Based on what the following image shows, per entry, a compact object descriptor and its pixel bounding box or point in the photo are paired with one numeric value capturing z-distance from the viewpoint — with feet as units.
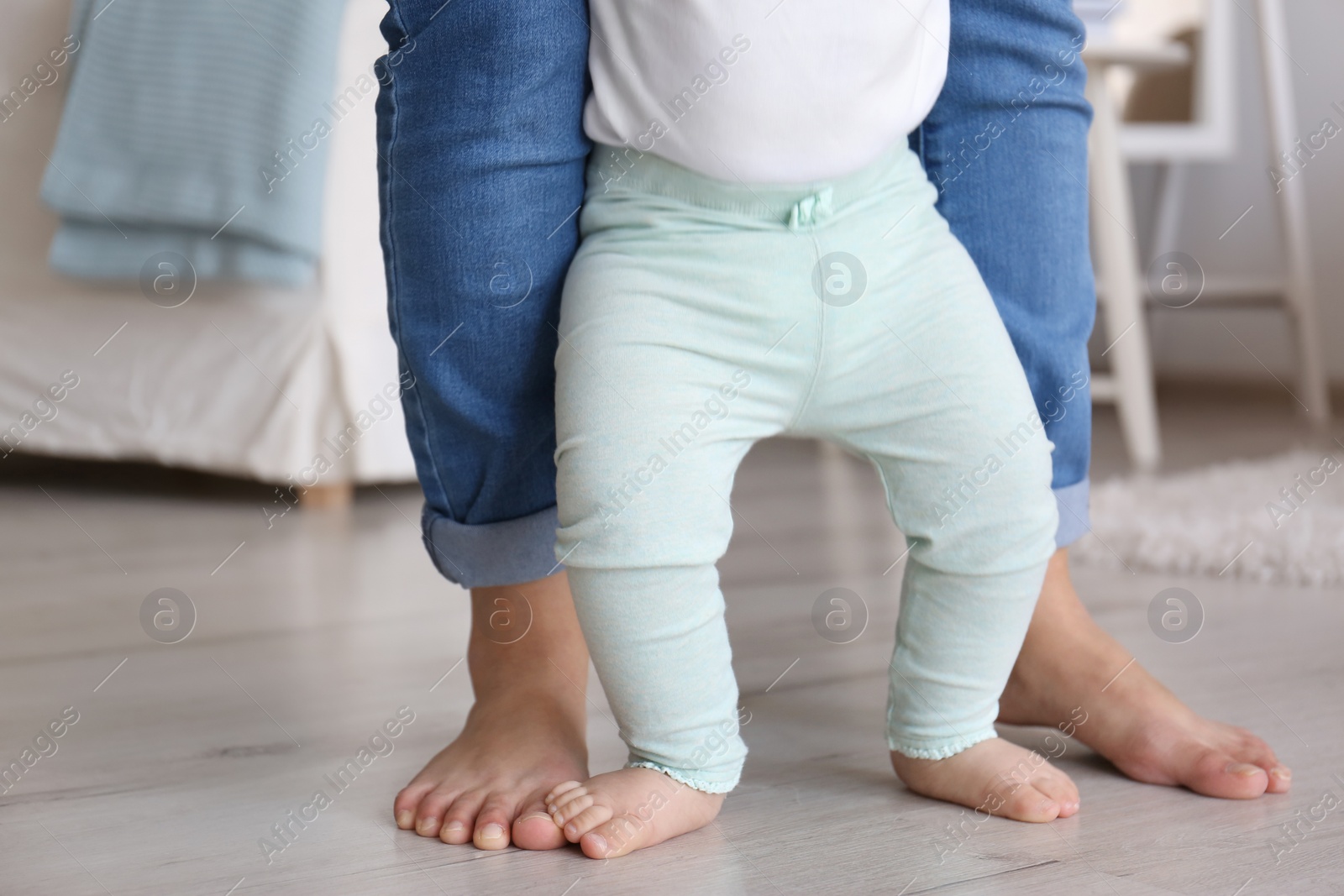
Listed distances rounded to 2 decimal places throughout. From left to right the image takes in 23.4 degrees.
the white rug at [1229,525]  7.51
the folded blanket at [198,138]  9.63
